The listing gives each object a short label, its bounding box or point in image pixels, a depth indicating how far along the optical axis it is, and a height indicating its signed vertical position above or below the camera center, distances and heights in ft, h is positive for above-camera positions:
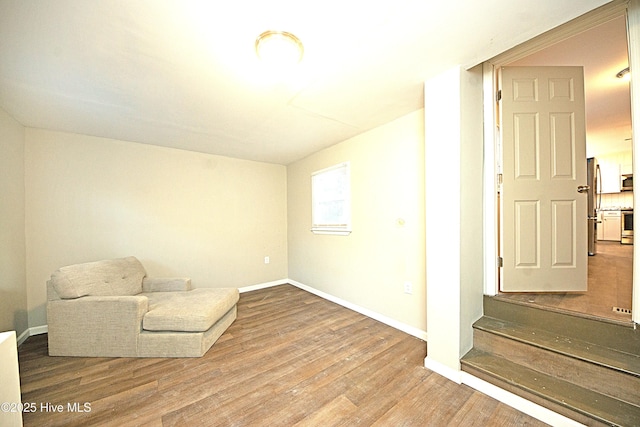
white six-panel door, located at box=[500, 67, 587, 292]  6.29 +0.82
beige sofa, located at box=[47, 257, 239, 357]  6.41 -3.24
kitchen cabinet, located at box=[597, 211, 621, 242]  16.37 -1.40
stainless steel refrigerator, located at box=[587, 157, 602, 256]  10.41 +0.15
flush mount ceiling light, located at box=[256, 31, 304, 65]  4.20 +3.25
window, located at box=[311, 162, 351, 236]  10.14 +0.55
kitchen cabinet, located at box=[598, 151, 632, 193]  15.97 +2.86
